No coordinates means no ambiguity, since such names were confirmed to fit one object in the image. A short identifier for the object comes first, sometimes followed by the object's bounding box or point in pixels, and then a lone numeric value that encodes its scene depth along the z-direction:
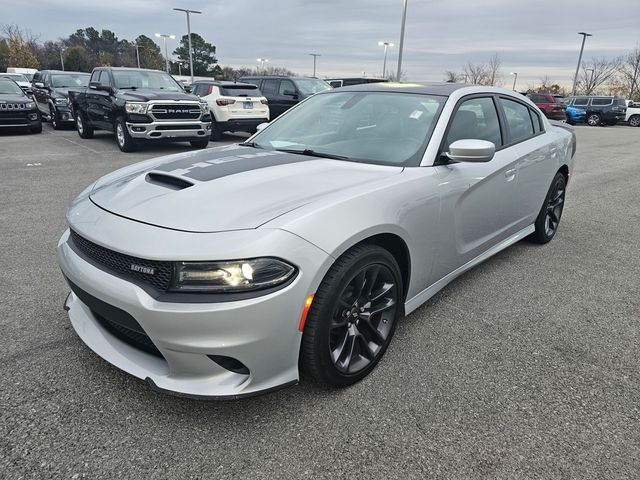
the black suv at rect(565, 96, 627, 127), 26.78
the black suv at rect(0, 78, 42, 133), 12.53
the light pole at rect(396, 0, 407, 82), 22.84
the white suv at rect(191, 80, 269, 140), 12.51
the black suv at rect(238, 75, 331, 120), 14.12
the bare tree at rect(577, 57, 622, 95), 57.84
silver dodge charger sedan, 1.93
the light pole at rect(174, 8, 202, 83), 37.41
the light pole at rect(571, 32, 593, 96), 41.59
